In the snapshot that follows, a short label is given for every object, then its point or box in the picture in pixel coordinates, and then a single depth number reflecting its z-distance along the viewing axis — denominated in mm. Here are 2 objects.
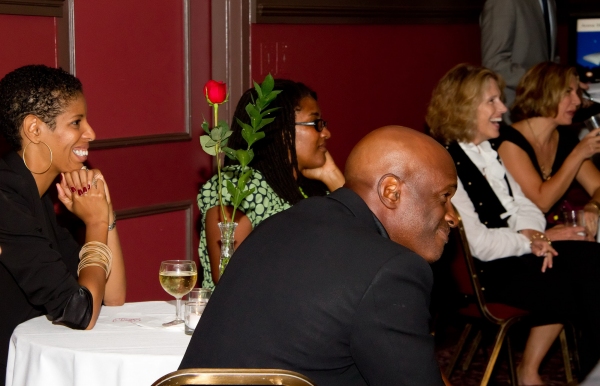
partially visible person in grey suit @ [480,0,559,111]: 5418
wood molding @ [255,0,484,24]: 4707
